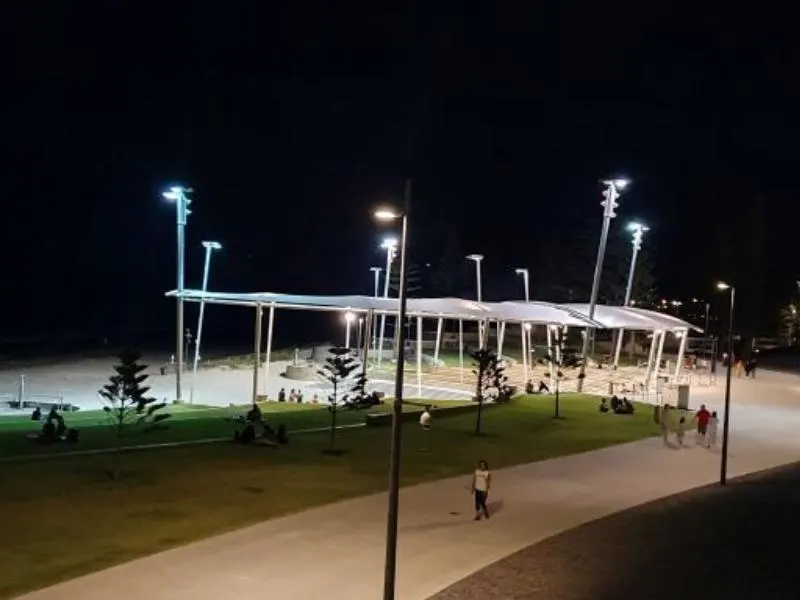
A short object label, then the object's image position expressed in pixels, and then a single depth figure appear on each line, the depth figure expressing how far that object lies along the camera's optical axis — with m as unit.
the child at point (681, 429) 35.09
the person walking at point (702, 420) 35.53
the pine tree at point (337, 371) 29.67
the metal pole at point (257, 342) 43.83
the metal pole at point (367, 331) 48.79
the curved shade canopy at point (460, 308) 49.72
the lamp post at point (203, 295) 52.22
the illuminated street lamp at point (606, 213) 49.94
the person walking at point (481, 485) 20.56
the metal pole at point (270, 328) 52.22
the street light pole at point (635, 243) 65.19
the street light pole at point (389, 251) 73.93
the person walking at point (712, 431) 34.94
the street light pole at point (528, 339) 60.33
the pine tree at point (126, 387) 23.31
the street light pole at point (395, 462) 12.67
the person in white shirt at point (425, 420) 35.12
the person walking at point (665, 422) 36.19
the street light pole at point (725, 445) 26.76
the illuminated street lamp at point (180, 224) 46.03
